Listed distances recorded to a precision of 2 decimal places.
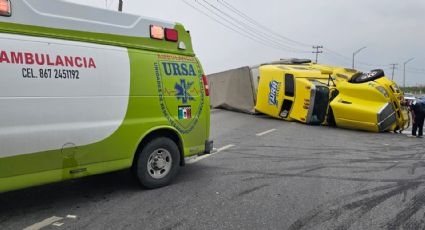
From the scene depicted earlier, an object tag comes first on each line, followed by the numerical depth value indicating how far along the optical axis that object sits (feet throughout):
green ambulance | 14.47
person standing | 46.12
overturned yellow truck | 46.44
